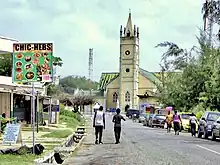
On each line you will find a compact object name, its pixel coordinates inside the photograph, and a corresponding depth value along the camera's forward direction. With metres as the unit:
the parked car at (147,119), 58.20
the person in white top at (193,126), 37.88
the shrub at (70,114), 66.91
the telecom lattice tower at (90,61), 150.85
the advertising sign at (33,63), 17.86
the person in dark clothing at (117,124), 26.52
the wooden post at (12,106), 41.11
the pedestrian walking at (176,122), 38.58
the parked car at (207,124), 33.51
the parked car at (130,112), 89.34
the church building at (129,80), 131.50
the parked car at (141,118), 69.69
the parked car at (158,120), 54.34
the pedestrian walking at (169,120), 42.62
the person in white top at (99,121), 25.72
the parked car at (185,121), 47.57
